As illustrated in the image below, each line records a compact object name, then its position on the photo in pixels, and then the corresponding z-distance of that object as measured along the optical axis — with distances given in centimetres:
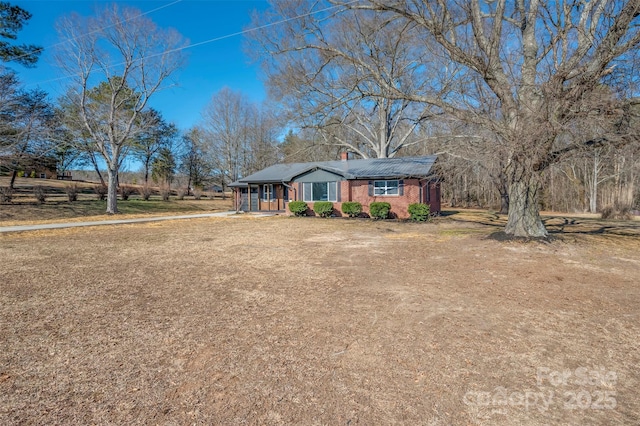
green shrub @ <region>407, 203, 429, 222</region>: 1666
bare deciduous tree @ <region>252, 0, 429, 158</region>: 1253
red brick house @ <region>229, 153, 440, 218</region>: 1798
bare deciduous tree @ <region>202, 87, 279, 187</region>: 3547
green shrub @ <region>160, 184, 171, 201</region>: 2973
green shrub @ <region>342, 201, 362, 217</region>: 1852
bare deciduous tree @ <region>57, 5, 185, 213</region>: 1908
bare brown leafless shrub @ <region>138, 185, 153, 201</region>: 2875
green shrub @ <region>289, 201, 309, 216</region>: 1986
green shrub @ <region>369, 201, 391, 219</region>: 1766
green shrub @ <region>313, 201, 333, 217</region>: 1920
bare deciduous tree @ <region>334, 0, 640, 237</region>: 727
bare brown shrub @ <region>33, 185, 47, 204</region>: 2088
